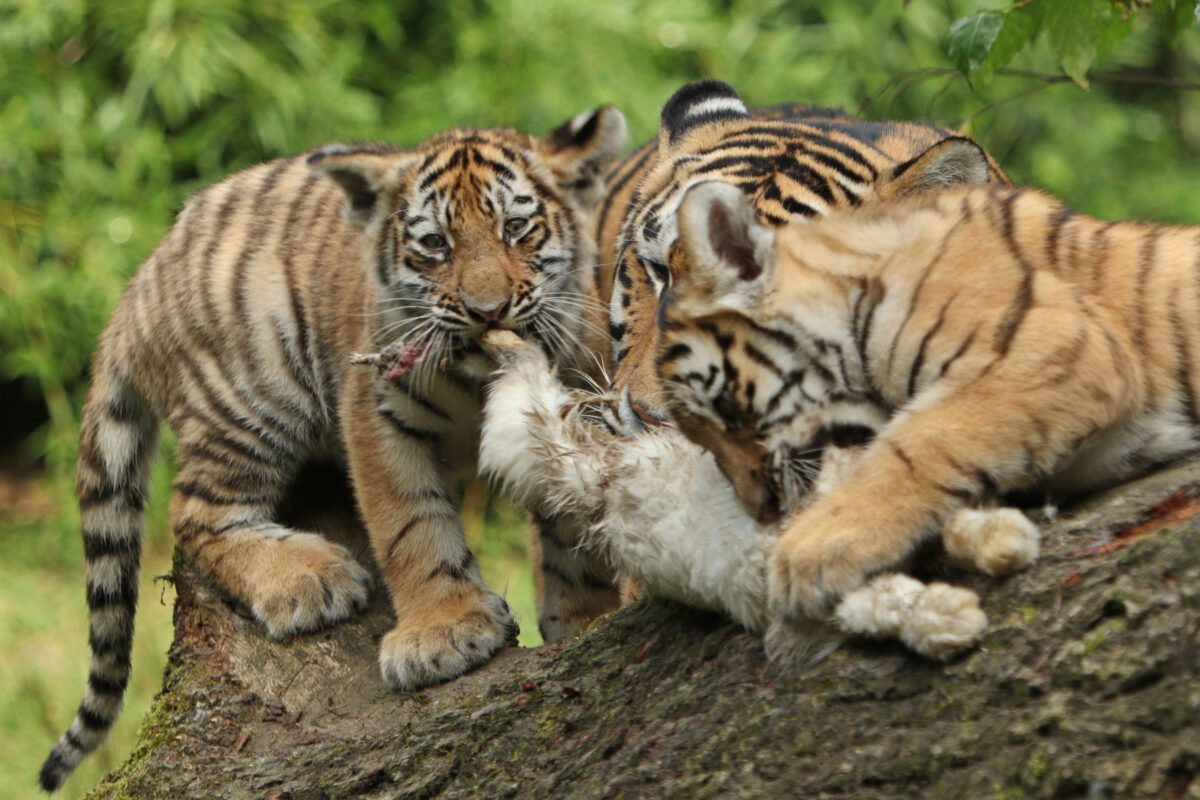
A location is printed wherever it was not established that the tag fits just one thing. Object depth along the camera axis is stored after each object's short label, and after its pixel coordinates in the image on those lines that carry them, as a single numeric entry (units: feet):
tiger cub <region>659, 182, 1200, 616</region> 29.77
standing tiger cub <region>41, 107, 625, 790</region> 31.04
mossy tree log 27.05
